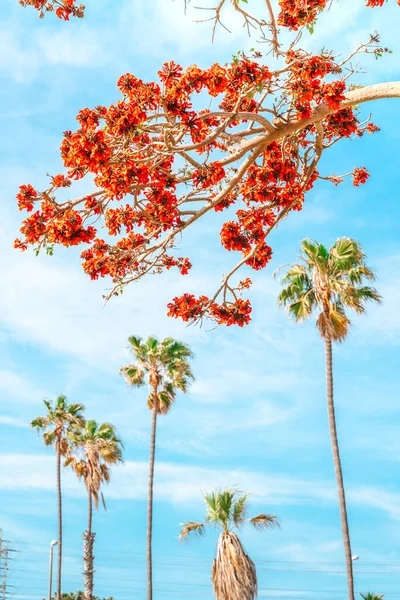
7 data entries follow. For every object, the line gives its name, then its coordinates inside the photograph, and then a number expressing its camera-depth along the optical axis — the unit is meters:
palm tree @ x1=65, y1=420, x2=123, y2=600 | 40.38
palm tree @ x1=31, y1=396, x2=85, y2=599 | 43.72
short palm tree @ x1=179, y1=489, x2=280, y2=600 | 23.47
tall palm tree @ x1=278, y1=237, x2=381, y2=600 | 26.50
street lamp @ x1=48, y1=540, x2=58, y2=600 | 40.44
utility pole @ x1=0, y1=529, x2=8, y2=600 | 60.84
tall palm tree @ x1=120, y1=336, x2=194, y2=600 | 35.41
